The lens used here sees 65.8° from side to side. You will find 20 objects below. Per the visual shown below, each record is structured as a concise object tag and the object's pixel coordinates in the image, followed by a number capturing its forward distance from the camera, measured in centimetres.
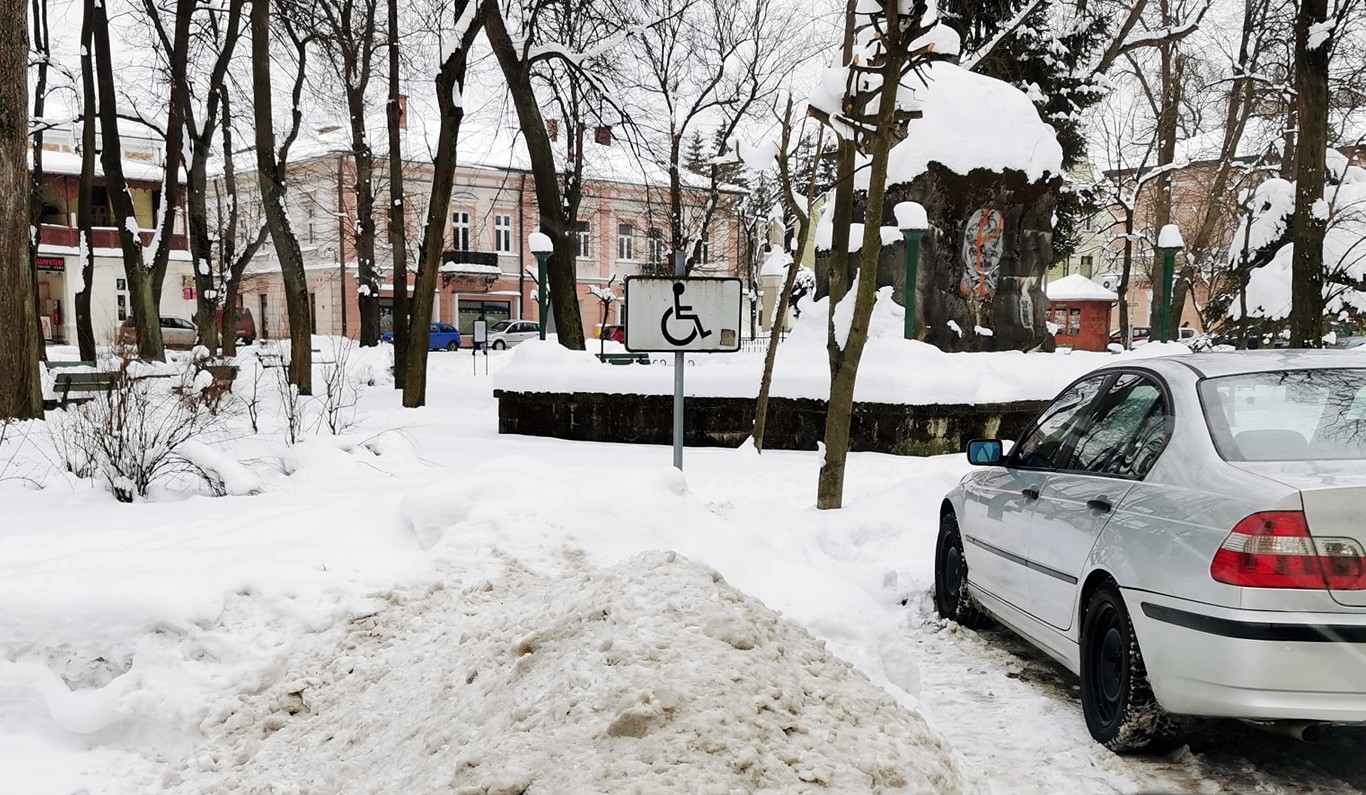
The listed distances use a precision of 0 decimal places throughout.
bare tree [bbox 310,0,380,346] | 2033
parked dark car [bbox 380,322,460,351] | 4603
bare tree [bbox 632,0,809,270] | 2905
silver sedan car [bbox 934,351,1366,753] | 318
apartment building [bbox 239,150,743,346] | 4881
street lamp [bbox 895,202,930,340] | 1362
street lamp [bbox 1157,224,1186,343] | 1617
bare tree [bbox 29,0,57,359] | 2098
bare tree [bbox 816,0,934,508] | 739
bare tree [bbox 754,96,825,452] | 1051
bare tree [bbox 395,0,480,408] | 1502
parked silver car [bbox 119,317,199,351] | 4475
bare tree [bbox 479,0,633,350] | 1520
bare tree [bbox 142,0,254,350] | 1855
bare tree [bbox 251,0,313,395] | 1589
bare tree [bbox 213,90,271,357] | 2445
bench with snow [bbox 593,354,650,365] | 2048
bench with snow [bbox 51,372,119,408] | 789
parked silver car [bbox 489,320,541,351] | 4538
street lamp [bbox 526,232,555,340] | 1572
